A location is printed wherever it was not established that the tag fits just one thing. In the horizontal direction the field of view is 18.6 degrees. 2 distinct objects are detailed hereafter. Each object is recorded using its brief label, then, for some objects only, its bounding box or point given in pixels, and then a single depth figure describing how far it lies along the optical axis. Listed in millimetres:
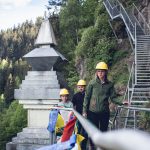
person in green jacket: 6661
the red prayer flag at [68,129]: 5625
